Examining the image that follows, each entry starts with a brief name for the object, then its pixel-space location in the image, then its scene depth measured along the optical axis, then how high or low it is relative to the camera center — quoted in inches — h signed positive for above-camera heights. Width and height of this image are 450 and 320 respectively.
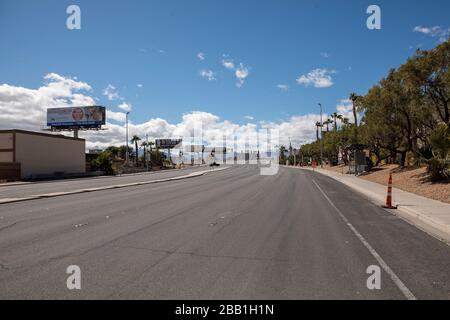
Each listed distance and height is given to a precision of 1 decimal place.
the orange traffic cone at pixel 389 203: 575.5 -68.9
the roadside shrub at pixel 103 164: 2410.2 -25.3
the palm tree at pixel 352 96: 2791.3 +456.2
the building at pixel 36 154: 1705.2 +30.6
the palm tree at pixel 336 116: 3693.4 +406.6
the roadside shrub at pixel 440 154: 805.2 +7.6
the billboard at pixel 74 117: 3065.9 +348.5
